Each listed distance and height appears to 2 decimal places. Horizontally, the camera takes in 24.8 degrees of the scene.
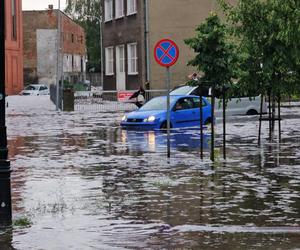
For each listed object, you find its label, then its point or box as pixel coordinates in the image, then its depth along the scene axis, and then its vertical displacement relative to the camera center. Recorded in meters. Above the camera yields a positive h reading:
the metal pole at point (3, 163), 8.75 -1.02
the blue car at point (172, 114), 25.05 -1.21
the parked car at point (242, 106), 32.25 -1.18
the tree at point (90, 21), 107.81 +10.29
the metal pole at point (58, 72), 42.69 +0.73
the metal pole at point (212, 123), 15.00 -0.94
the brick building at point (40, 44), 97.44 +5.60
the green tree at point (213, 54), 15.17 +0.62
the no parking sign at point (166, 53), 16.22 +0.70
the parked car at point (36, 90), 78.38 -0.80
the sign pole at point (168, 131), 15.86 -1.15
